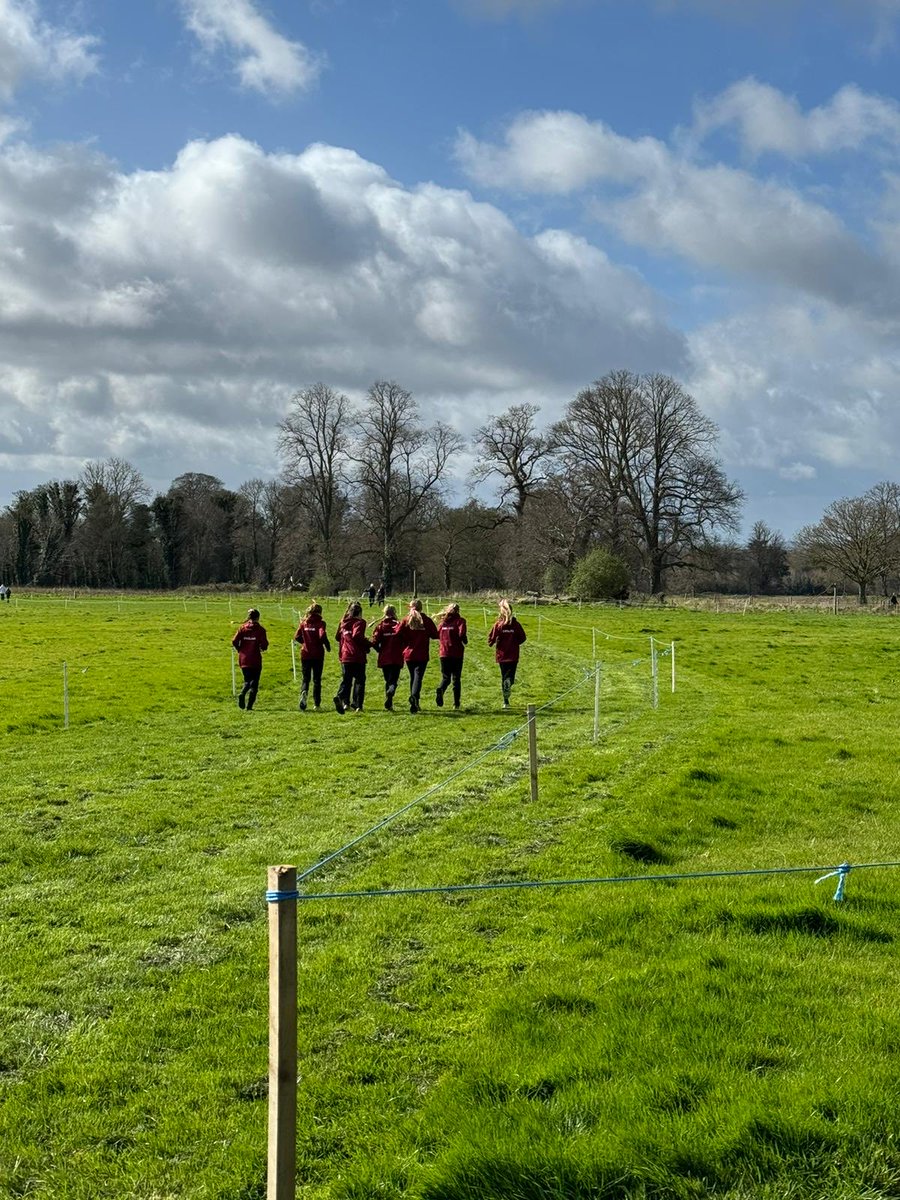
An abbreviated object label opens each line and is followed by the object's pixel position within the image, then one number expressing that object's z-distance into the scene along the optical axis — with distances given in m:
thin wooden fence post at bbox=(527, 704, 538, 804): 9.90
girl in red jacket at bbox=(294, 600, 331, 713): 19.70
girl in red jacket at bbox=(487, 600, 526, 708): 19.00
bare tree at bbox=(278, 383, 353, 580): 80.25
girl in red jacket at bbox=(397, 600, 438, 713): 19.08
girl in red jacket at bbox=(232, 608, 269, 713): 19.34
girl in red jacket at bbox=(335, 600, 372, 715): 18.81
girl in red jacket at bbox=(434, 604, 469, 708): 19.19
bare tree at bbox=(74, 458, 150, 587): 98.38
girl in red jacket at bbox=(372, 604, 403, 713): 18.98
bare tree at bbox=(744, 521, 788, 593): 99.06
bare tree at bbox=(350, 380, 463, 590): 77.88
